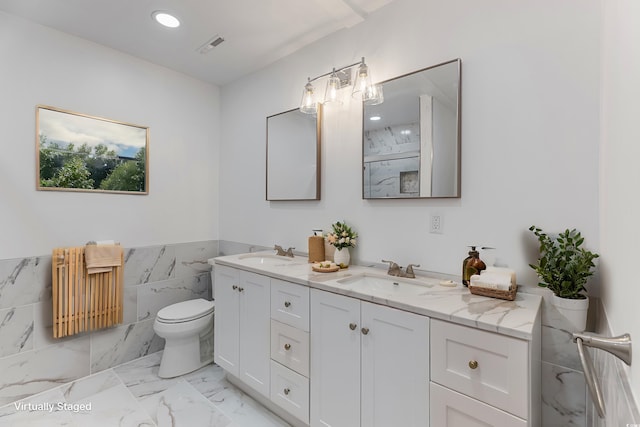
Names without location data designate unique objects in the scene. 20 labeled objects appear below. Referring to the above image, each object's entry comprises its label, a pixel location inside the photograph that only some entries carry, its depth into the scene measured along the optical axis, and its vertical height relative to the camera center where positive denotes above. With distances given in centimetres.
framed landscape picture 215 +43
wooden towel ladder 212 -64
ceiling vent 227 +129
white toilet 230 -98
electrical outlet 170 -8
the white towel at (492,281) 130 -31
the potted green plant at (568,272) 117 -24
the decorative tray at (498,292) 130 -36
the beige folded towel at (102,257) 224 -37
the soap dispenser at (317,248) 214 -27
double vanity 105 -61
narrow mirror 229 +44
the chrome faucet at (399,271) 172 -35
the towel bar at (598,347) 64 -31
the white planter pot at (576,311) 117 -39
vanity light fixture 186 +81
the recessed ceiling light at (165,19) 198 +129
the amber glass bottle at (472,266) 147 -27
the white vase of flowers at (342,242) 199 -21
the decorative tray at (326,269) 185 -36
